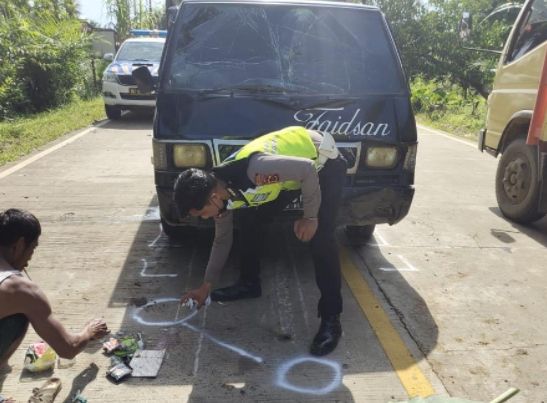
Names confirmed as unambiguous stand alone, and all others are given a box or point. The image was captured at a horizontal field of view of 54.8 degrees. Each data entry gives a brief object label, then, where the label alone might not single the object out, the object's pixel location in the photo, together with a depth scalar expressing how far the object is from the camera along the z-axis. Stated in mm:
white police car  11273
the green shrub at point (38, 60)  11562
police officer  2590
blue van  3549
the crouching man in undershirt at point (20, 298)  2004
